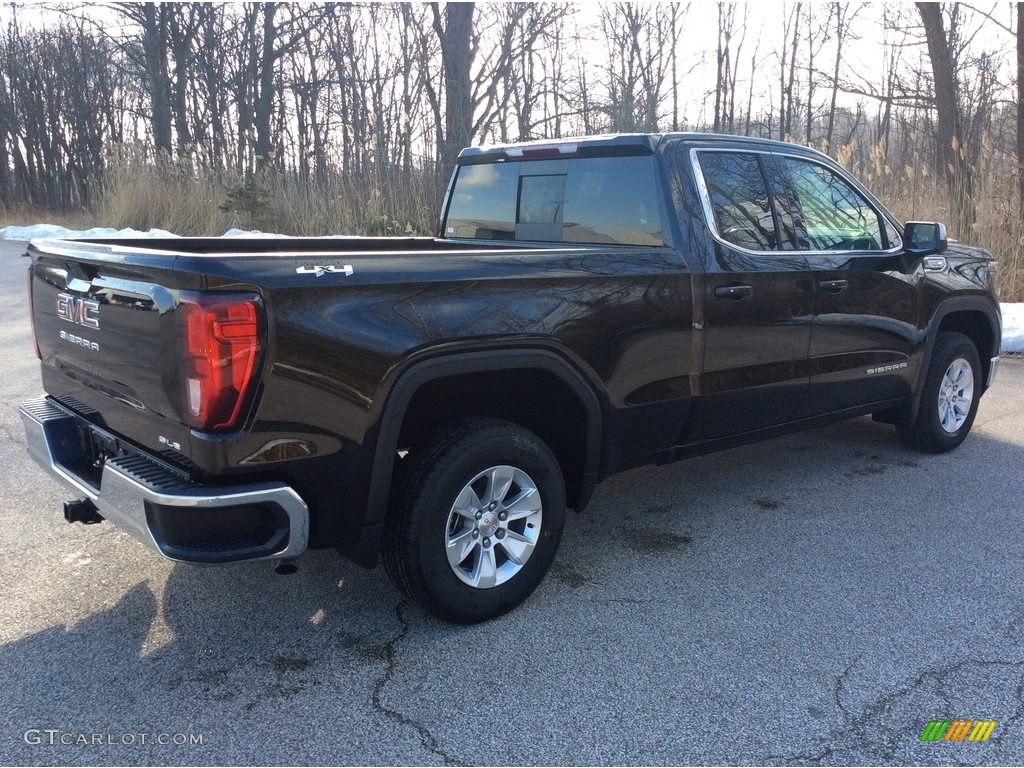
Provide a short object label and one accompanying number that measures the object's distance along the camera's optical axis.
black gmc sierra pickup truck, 2.71
